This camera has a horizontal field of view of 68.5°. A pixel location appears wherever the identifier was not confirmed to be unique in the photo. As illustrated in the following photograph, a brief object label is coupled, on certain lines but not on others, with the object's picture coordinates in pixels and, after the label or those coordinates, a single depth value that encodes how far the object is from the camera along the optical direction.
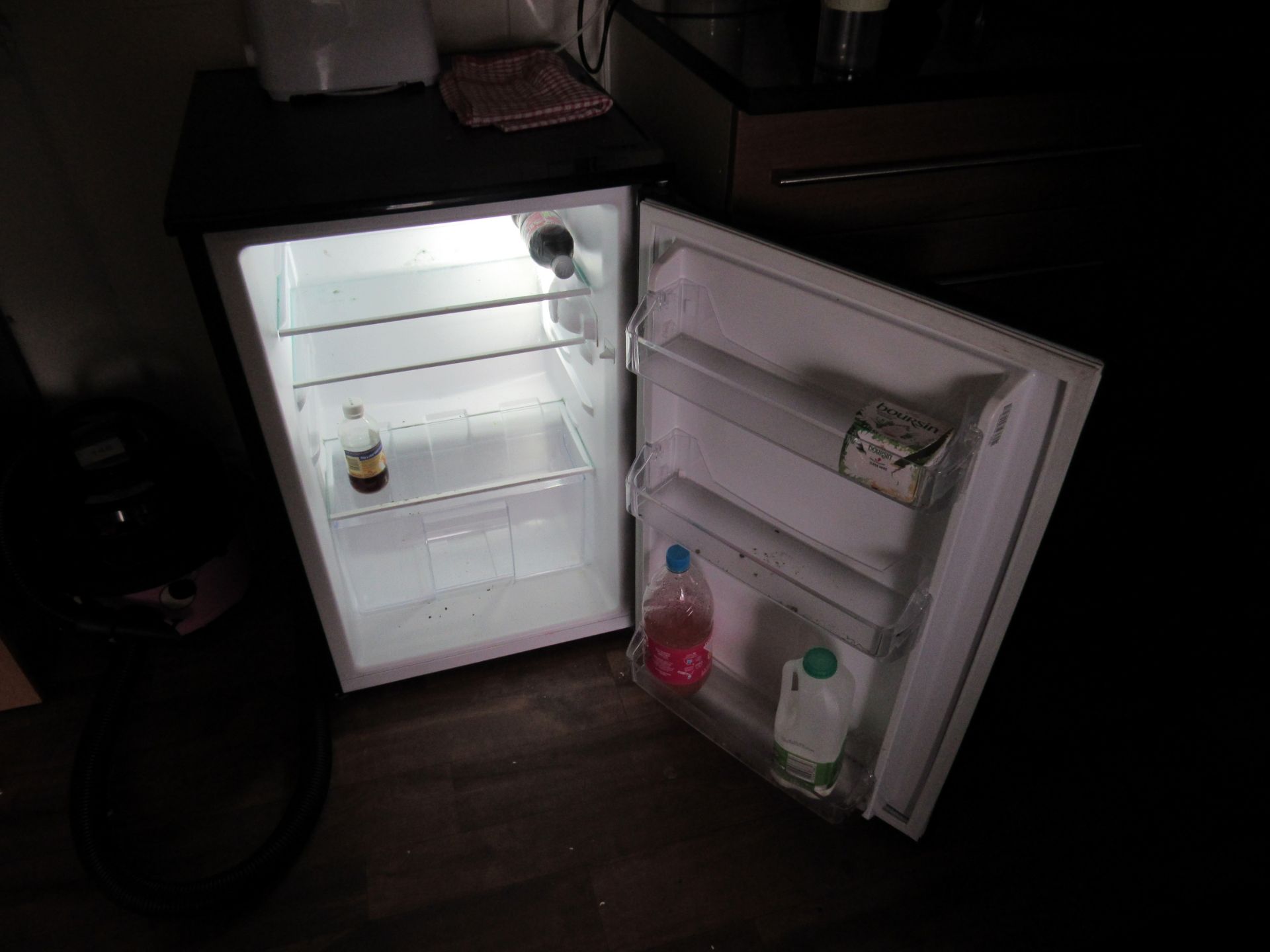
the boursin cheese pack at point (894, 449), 0.96
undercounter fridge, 1.04
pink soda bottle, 1.50
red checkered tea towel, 1.33
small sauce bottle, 1.48
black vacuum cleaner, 1.50
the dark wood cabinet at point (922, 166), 1.19
